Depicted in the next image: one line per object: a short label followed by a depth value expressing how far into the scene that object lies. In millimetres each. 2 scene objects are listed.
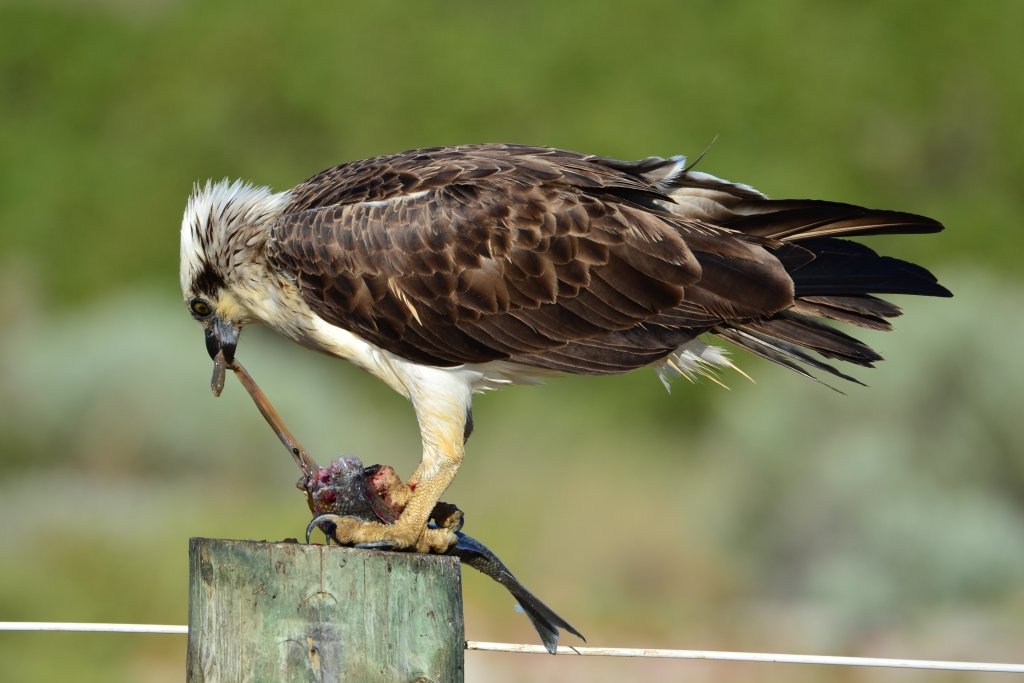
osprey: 11625
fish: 9859
